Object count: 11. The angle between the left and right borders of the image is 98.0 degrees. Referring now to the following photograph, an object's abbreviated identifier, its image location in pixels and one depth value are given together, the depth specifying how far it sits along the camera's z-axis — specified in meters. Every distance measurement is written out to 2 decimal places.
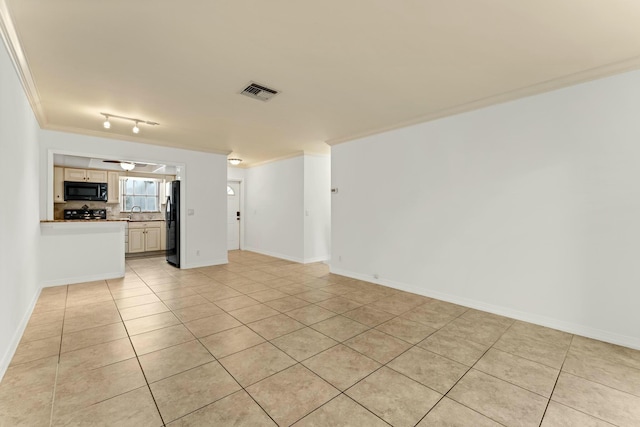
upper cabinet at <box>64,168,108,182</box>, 6.64
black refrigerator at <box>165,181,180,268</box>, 5.97
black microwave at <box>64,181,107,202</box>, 6.59
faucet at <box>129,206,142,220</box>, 7.84
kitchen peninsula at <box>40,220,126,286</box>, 4.46
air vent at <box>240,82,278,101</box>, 3.11
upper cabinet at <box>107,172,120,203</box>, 7.18
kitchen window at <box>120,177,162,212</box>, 7.82
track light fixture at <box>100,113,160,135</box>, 4.04
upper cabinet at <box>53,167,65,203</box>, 6.49
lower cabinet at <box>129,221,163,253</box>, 7.25
